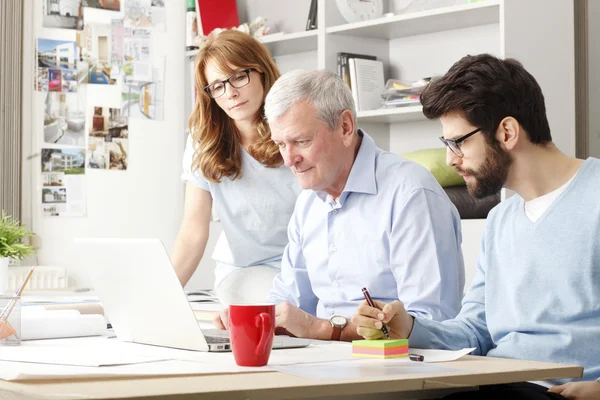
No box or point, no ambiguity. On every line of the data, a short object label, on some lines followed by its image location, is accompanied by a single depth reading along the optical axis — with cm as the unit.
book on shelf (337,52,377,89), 482
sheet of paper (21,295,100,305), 323
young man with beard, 249
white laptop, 239
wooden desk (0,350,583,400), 202
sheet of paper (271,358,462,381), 215
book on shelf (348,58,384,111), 475
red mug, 223
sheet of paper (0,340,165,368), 227
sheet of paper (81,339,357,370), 230
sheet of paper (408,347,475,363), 232
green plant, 339
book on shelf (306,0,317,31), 503
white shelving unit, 422
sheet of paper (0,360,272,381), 211
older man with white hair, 283
